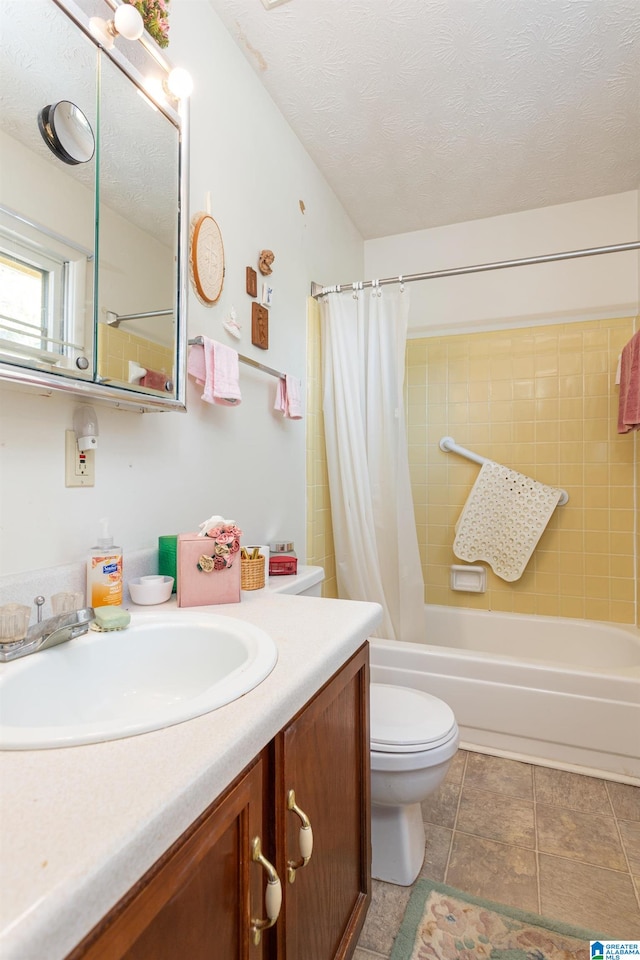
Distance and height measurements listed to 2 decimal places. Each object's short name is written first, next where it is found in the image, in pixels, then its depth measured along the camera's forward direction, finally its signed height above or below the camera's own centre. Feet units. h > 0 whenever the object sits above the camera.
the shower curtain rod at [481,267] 6.18 +3.06
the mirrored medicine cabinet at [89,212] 2.81 +1.89
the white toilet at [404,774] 4.04 -2.47
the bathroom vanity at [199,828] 1.18 -1.06
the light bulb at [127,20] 3.28 +3.20
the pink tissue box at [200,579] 3.55 -0.71
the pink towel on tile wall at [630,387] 6.48 +1.41
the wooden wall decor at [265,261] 5.81 +2.73
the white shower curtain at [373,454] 7.12 +0.47
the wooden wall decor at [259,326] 5.70 +1.93
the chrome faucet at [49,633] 2.36 -0.78
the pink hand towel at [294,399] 6.14 +1.12
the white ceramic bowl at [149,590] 3.58 -0.80
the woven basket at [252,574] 4.16 -0.79
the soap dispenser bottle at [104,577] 3.30 -0.65
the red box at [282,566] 5.28 -0.90
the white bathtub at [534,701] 5.61 -2.66
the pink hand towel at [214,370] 4.49 +1.09
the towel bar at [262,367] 5.27 +1.38
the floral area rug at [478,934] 3.56 -3.49
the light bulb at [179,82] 3.82 +3.24
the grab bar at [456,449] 8.98 +0.70
